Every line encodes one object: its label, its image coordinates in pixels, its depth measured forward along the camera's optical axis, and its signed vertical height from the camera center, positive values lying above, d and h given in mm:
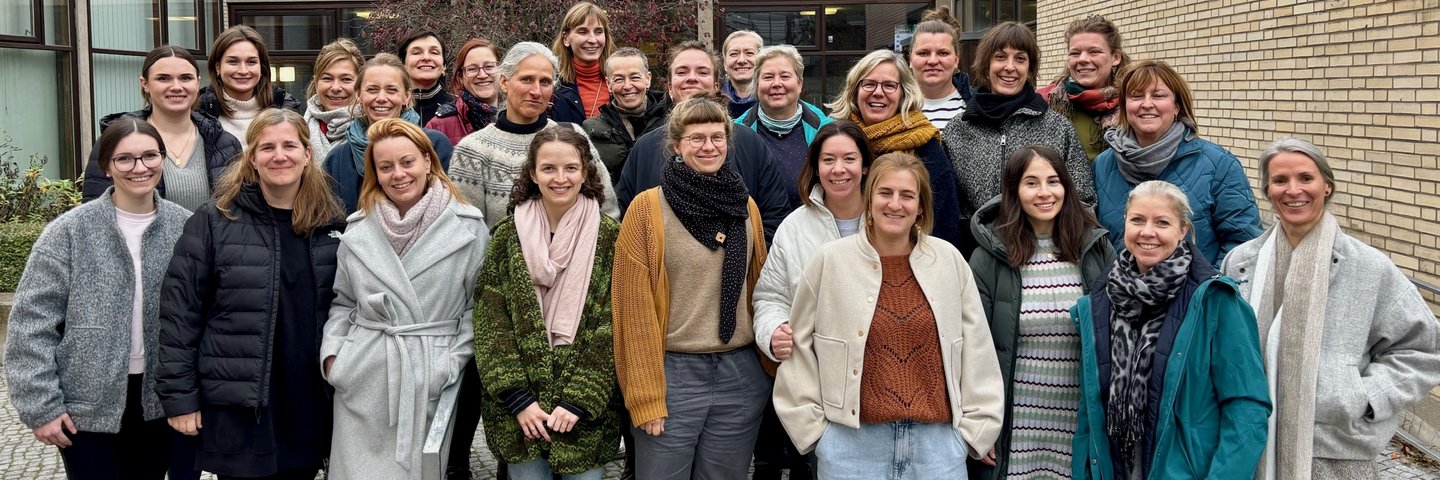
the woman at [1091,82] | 5305 +495
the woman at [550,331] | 4102 -518
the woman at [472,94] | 5840 +527
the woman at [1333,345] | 3658 -538
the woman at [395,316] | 4105 -462
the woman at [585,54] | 6258 +765
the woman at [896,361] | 3928 -614
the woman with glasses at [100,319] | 4078 -454
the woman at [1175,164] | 4504 +77
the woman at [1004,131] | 4801 +233
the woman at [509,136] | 4816 +237
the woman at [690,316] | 4113 -471
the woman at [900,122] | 4672 +272
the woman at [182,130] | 4934 +289
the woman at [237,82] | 5527 +552
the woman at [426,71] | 6105 +651
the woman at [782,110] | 5086 +354
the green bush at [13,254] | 8320 -431
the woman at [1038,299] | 4039 -415
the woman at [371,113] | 4969 +369
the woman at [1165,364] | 3588 -589
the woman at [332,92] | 5465 +507
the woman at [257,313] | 4012 -432
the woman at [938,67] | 5453 +577
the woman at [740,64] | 6031 +663
